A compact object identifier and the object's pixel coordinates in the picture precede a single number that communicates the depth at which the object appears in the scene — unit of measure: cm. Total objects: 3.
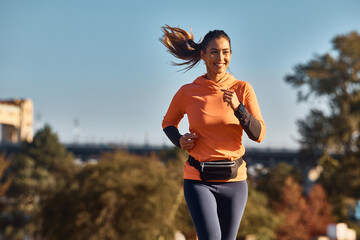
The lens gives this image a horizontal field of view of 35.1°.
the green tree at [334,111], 4747
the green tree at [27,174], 4775
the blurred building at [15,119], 9962
